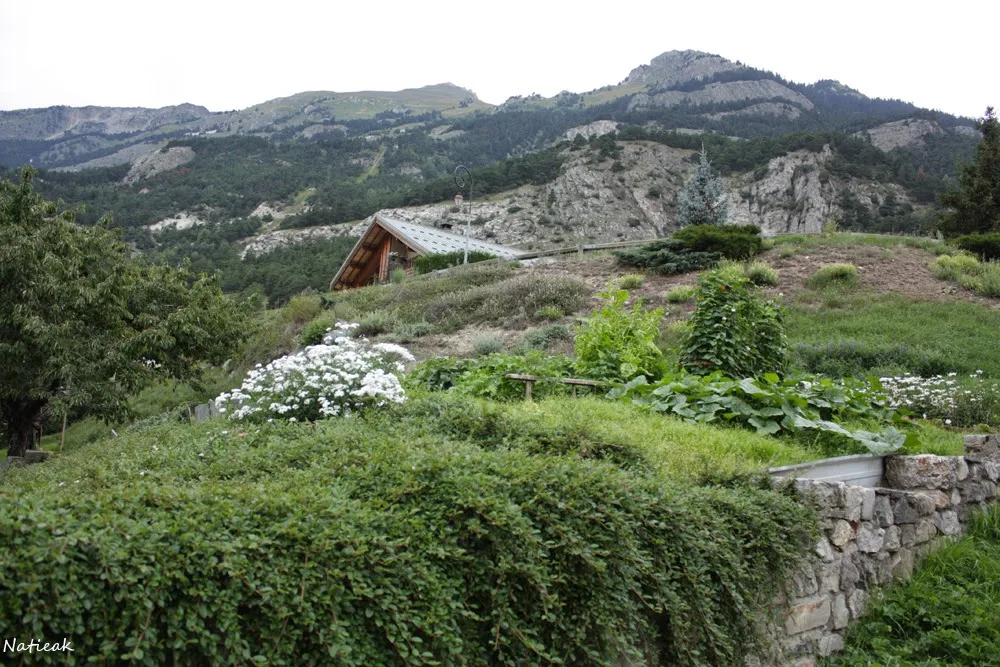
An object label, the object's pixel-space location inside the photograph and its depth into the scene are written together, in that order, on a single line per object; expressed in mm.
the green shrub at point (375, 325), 15922
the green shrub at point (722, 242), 18562
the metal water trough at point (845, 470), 5195
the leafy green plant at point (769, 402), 6162
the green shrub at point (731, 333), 7574
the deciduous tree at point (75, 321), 12062
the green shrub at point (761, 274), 16234
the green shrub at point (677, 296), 15336
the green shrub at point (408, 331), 14742
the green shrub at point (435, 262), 24906
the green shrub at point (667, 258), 18031
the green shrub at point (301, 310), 19073
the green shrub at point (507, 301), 16031
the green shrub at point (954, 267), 15892
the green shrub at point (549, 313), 15294
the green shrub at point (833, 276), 15883
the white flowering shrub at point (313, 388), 6234
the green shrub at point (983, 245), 18438
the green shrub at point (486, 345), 13094
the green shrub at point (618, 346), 7957
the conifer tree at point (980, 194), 26109
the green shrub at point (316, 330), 16078
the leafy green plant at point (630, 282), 17219
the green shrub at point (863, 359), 10758
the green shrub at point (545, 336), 13453
